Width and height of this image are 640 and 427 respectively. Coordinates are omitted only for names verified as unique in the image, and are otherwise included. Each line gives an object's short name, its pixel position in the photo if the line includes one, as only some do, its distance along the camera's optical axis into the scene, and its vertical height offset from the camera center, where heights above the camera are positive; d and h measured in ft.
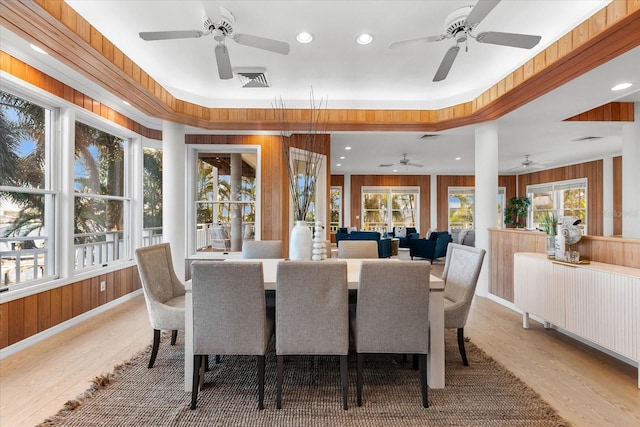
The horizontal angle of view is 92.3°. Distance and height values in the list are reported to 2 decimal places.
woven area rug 5.82 -3.88
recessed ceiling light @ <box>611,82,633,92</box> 9.68 +4.08
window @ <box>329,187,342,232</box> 33.88 +0.64
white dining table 6.42 -2.50
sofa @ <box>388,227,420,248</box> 28.87 -1.81
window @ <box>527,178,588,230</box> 27.27 +1.50
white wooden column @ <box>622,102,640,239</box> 12.44 +1.46
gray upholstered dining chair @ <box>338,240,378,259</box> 10.79 -1.25
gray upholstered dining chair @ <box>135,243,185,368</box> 7.26 -2.00
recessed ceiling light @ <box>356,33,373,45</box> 9.29 +5.39
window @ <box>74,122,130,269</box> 11.50 +0.63
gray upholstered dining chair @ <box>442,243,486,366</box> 7.43 -1.85
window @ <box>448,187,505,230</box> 34.37 +0.97
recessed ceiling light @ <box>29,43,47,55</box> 7.73 +4.37
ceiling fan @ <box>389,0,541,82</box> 7.26 +4.44
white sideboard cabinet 6.86 -2.24
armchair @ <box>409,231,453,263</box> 23.06 -2.43
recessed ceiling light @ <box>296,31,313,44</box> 9.22 +5.39
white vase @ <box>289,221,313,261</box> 8.00 -0.77
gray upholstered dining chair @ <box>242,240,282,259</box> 10.69 -1.24
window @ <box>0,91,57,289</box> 8.71 +0.65
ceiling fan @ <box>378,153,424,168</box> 24.14 +4.32
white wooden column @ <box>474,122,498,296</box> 13.82 +1.07
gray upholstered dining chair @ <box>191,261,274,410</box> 5.84 -1.90
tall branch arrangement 8.41 +3.46
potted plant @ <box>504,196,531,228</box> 27.67 +0.42
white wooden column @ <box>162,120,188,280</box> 13.51 +1.01
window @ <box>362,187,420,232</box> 34.42 +0.76
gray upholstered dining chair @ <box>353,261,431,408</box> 5.86 -1.89
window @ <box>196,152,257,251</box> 16.12 +0.78
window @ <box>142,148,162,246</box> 15.23 +0.93
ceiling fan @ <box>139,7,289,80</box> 7.42 +4.39
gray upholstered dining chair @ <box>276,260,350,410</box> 5.82 -1.89
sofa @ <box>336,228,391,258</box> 19.01 -1.72
